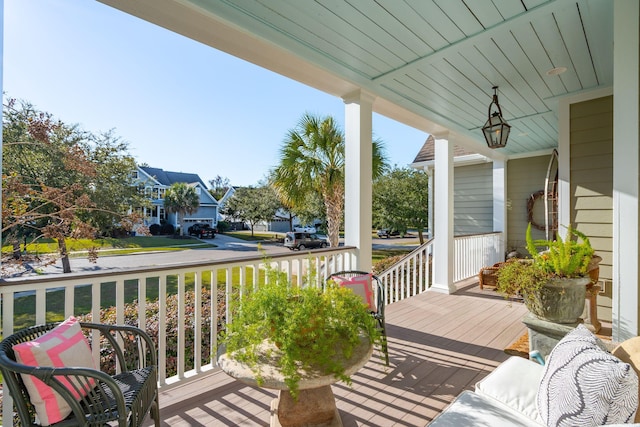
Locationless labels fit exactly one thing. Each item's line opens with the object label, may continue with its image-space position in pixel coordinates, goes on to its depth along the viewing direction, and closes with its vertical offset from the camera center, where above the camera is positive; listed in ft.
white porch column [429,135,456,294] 16.69 -0.11
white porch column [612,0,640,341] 6.46 +1.13
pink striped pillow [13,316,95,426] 4.27 -2.25
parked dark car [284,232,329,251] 52.12 -5.03
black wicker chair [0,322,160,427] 4.01 -2.69
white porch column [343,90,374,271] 11.50 +1.48
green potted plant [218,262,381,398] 4.31 -1.71
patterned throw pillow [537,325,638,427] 3.36 -2.06
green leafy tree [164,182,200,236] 63.28 +2.72
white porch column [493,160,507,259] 22.17 +1.03
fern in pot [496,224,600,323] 7.49 -1.67
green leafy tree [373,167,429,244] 35.63 +1.22
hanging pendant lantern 12.43 +3.44
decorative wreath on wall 19.82 +0.23
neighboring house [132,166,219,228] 67.63 +2.40
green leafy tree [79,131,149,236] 20.24 +2.00
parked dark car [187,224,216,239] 72.90 -4.46
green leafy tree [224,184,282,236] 72.43 +2.22
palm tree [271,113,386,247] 20.15 +3.47
